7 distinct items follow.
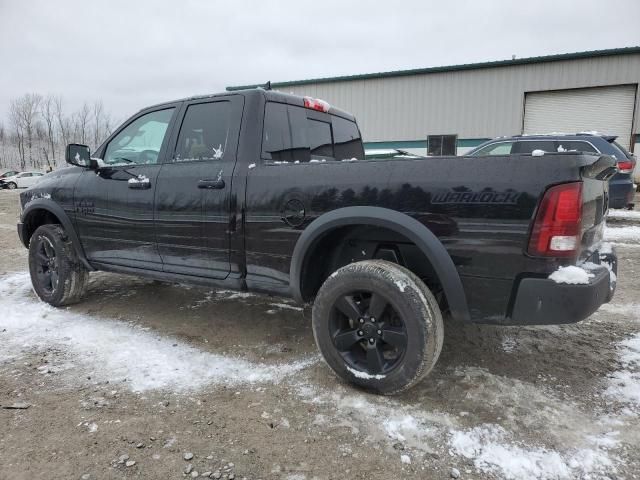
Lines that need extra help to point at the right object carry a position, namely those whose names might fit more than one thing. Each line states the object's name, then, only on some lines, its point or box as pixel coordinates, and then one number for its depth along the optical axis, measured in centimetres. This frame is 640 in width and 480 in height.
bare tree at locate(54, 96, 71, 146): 7338
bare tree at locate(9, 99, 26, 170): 7025
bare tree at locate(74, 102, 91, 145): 7381
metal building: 1812
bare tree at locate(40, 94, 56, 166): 7256
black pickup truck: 226
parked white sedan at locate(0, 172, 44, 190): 3158
